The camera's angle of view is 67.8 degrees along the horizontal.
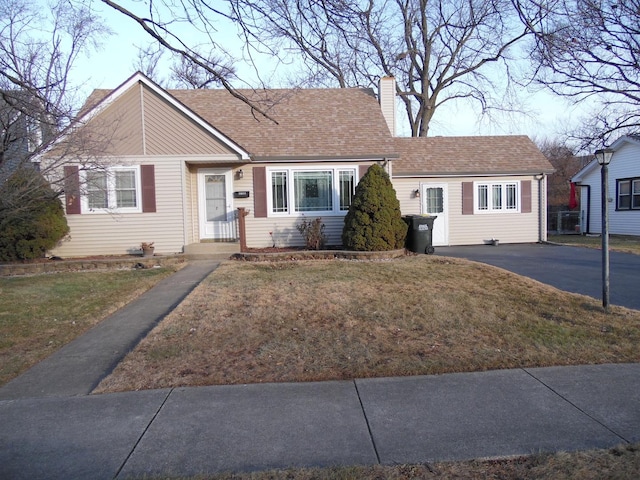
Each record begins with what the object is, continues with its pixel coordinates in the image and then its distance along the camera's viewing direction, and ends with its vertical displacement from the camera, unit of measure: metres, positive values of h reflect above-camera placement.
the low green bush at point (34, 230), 11.93 +0.02
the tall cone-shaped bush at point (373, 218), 12.84 +0.17
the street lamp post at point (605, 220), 7.05 -0.01
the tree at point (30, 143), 7.84 +1.72
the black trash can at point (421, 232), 13.83 -0.27
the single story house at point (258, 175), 13.48 +1.60
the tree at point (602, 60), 14.65 +5.64
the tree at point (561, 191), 26.61 +2.22
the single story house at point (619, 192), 22.19 +1.36
